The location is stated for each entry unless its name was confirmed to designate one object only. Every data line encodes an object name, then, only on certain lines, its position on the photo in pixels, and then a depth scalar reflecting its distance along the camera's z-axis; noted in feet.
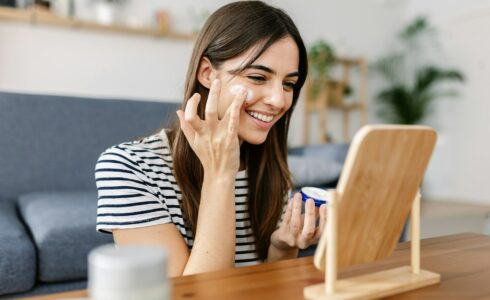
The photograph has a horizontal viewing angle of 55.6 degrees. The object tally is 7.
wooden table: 1.95
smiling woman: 2.79
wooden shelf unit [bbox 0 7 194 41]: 10.34
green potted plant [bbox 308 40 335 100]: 13.99
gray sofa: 4.72
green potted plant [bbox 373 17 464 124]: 16.08
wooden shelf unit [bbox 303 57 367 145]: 14.84
